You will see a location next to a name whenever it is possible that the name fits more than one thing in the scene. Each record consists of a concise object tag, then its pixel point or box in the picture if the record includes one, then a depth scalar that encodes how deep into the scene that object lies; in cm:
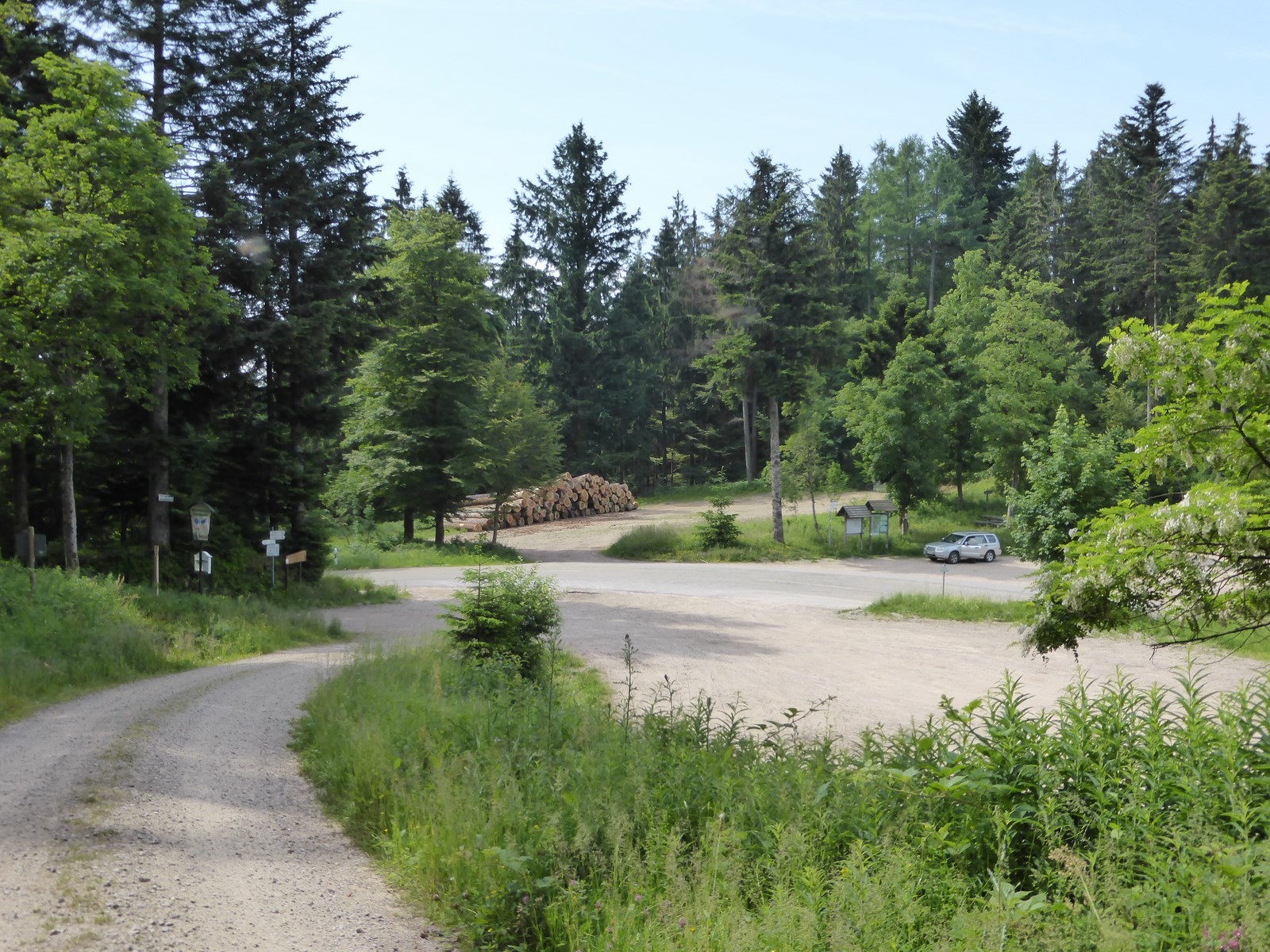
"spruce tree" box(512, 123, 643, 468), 6444
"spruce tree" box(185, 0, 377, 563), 2348
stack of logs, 4984
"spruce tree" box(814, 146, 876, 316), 7062
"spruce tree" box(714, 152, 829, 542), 4056
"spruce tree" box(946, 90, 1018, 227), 8219
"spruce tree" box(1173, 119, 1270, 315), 5228
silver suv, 3872
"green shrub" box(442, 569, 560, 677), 1252
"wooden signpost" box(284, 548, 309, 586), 2434
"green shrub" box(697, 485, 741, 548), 4025
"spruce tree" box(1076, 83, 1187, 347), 5769
